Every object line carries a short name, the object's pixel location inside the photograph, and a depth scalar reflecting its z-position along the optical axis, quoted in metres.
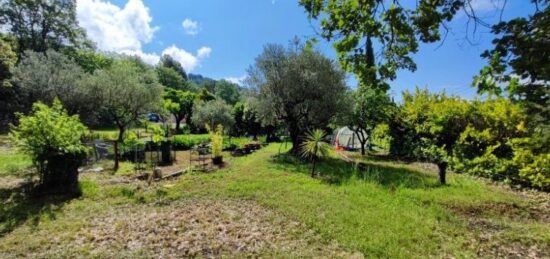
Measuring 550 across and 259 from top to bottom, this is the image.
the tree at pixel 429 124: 12.30
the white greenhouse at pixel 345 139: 21.78
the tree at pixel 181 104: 33.99
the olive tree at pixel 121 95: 17.34
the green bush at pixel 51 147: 6.86
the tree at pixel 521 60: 2.81
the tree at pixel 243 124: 29.62
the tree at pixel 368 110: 15.86
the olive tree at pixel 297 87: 14.35
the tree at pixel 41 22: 28.27
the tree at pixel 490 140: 9.56
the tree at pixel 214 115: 25.67
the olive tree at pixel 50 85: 17.66
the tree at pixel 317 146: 10.12
